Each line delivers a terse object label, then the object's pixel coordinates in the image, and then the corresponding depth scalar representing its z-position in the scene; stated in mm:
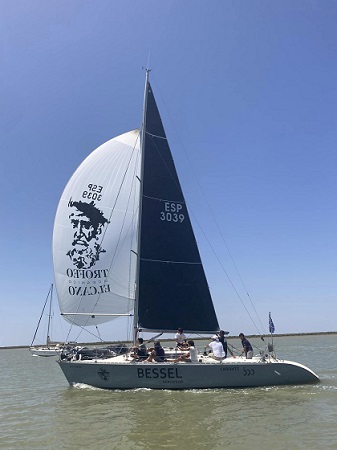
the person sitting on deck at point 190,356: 13891
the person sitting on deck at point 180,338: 15386
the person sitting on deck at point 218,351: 14030
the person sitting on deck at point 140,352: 14258
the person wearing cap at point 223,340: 15055
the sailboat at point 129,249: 16125
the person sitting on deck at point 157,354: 14141
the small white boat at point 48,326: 38806
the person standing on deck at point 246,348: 14620
